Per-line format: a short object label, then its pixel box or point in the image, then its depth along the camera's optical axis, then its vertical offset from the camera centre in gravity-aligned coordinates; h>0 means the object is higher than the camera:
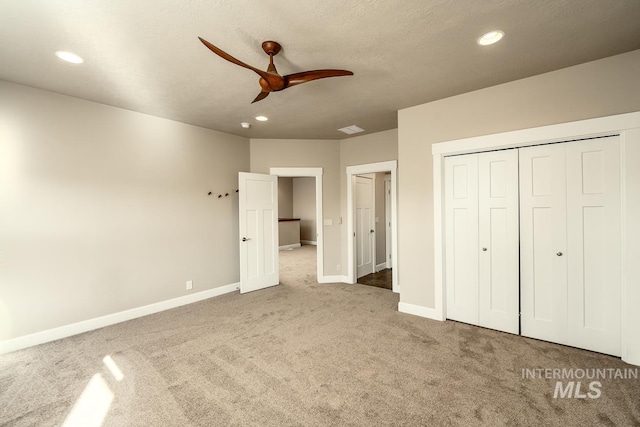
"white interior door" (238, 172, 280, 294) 4.58 -0.33
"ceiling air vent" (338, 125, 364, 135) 4.38 +1.35
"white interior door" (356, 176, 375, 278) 5.50 -0.34
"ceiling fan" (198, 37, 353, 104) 2.08 +1.07
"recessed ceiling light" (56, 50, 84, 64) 2.27 +1.35
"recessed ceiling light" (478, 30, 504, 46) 2.06 +1.34
